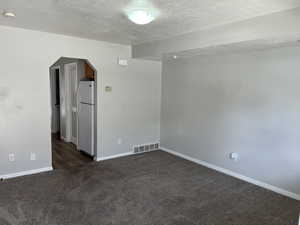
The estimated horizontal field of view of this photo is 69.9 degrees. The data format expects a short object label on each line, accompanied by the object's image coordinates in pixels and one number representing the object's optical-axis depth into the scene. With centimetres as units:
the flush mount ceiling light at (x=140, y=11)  229
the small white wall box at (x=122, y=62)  454
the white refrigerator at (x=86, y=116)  455
